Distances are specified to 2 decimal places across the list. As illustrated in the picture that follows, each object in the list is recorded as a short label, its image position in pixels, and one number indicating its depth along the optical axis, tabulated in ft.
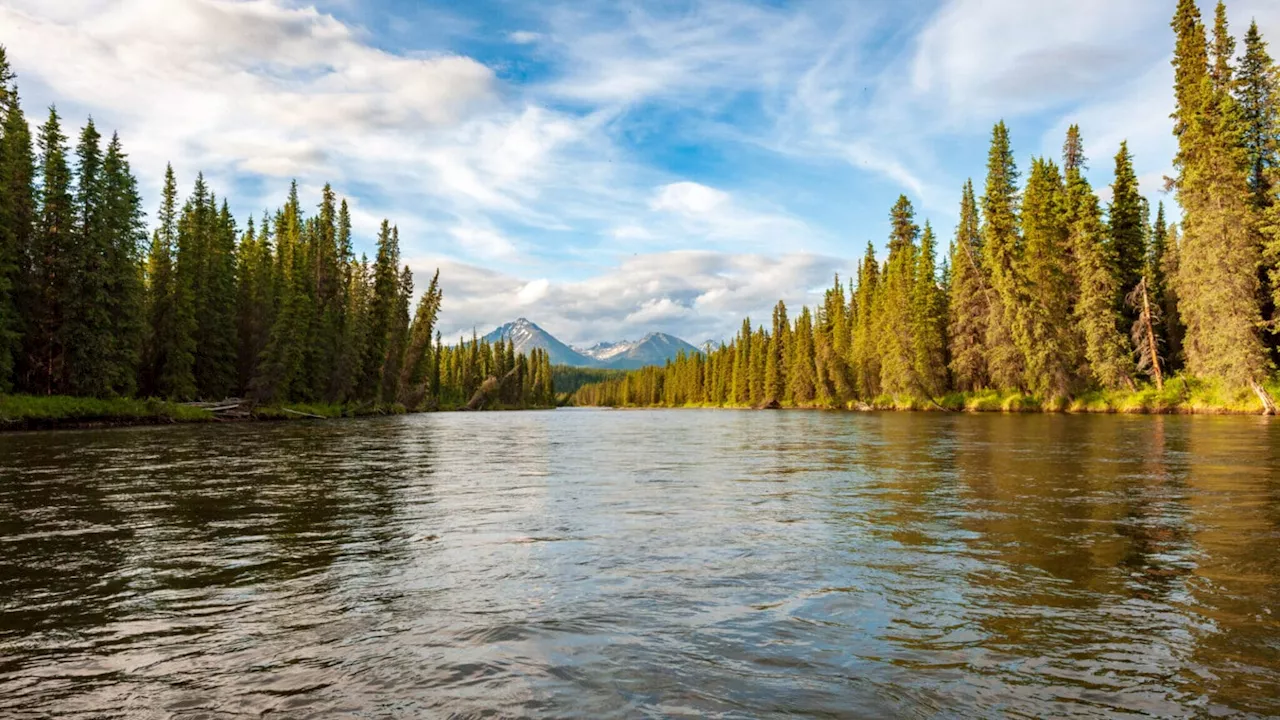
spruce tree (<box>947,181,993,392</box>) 223.30
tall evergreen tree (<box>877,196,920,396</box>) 245.00
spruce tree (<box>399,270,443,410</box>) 302.45
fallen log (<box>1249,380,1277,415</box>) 133.69
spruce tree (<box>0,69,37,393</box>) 125.80
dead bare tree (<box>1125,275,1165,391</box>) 167.32
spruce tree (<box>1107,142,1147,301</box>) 189.88
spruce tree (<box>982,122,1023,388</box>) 198.18
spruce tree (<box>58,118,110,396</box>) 138.92
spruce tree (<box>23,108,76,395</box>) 138.92
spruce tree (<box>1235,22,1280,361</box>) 133.08
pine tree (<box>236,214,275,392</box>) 208.44
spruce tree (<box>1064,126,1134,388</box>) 172.35
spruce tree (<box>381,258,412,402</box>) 276.82
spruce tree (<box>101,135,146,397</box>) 147.23
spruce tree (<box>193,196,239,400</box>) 187.52
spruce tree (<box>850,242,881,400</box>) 291.17
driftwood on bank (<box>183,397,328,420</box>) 165.78
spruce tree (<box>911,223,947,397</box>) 241.76
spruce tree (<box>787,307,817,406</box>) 369.91
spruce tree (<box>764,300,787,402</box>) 412.16
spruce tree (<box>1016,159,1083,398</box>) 183.93
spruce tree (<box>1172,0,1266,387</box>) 135.56
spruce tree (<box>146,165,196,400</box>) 167.22
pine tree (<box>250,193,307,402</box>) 187.83
